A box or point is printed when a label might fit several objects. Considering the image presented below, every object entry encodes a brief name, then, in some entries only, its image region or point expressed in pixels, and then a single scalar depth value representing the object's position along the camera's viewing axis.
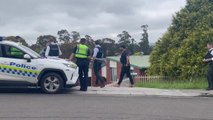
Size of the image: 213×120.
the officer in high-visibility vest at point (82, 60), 14.88
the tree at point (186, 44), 19.47
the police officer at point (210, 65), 15.62
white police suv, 13.84
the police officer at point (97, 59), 16.63
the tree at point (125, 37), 74.09
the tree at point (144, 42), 78.96
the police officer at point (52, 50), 15.84
